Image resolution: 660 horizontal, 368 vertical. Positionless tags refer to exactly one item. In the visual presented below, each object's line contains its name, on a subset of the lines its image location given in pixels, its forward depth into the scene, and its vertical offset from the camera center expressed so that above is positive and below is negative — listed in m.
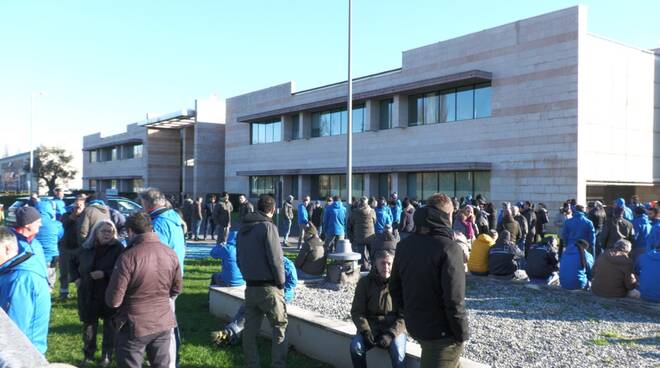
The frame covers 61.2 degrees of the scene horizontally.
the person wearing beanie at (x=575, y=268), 9.76 -1.48
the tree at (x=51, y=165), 62.22 +1.55
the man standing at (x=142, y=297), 4.36 -0.93
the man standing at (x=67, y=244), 9.38 -1.11
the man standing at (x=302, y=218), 17.81 -1.20
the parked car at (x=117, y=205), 20.61 -0.97
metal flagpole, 16.77 +1.82
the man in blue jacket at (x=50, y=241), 8.92 -1.01
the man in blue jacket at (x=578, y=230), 11.27 -0.93
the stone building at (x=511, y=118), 22.50 +3.00
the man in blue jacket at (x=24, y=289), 3.37 -0.68
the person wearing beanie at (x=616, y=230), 11.63 -0.95
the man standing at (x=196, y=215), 21.23 -1.34
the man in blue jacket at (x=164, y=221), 5.55 -0.41
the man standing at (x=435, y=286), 3.63 -0.69
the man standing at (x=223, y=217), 17.25 -1.14
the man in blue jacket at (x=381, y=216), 14.90 -0.92
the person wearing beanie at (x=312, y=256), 11.02 -1.49
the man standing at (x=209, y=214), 21.31 -1.31
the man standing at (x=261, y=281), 5.45 -0.99
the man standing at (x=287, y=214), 19.11 -1.15
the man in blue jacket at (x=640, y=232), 11.27 -0.98
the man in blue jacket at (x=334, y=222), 13.99 -1.02
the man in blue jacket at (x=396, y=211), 18.14 -0.96
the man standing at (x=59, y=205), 14.09 -0.72
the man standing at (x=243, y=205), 14.84 -0.68
